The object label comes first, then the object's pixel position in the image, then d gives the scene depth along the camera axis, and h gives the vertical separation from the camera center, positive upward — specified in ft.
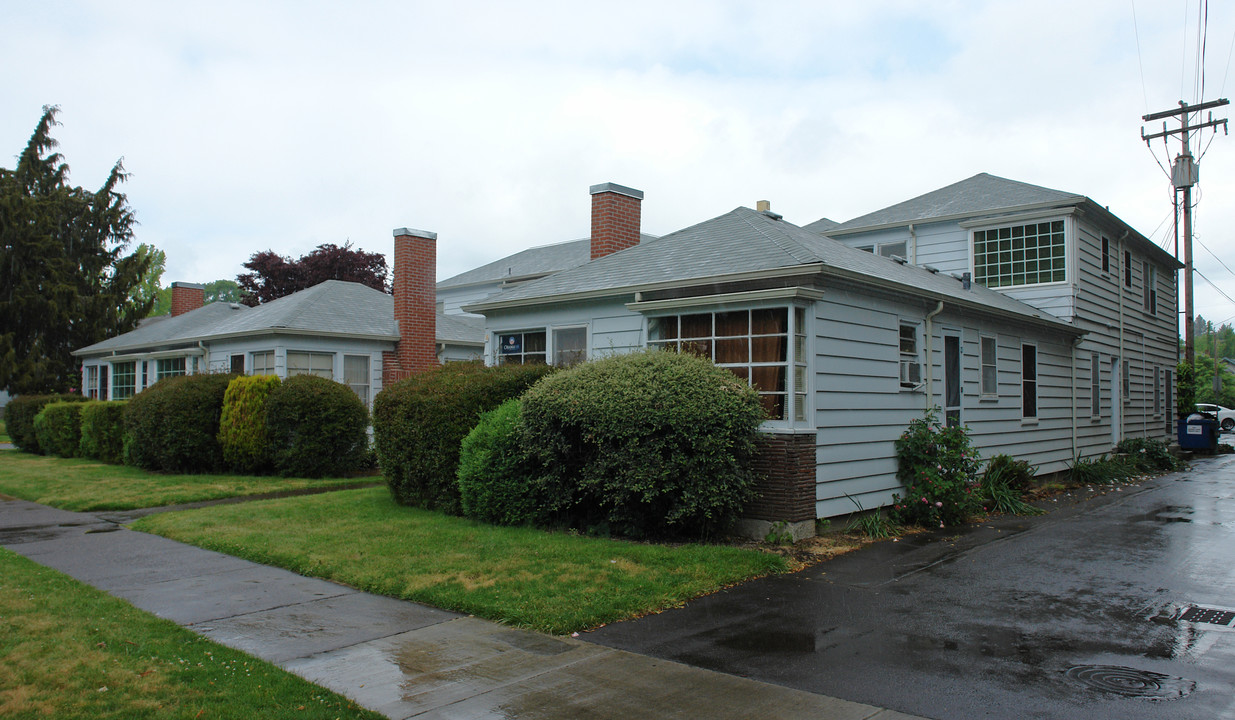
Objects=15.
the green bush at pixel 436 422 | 38.04 -1.85
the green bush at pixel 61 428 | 72.23 -3.97
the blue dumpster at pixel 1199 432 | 80.23 -4.87
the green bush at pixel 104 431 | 65.16 -3.83
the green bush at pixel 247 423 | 54.65 -2.71
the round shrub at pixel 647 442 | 29.63 -2.22
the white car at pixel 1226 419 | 141.69 -6.26
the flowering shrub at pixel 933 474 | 36.58 -4.23
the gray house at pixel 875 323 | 32.99 +3.10
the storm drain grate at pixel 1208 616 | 21.71 -6.32
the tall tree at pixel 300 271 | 133.39 +18.57
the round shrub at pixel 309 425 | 53.67 -2.77
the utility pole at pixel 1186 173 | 83.61 +22.15
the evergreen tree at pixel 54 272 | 106.63 +15.51
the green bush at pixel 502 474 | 34.09 -3.86
